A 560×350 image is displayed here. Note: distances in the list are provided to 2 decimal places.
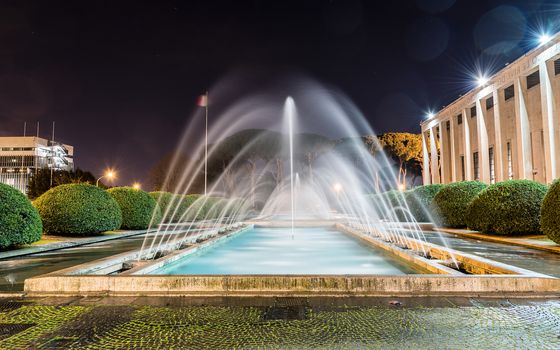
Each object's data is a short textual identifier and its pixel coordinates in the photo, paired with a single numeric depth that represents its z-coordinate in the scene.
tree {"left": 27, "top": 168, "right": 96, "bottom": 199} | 56.94
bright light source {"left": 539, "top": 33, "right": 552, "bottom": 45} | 21.80
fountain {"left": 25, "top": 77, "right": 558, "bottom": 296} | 5.39
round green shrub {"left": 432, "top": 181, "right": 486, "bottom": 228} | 19.30
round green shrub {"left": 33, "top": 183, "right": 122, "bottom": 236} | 15.77
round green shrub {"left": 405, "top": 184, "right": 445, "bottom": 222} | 23.27
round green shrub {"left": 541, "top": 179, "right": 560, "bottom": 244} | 11.04
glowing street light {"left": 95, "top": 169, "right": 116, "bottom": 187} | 48.17
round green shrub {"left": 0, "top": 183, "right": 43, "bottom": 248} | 11.30
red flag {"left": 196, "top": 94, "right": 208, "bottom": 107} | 33.05
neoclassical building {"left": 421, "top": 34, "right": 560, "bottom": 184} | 22.03
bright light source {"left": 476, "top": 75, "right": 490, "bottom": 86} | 29.45
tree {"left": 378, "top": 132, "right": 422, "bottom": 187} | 48.81
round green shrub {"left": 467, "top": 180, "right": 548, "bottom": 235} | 14.59
